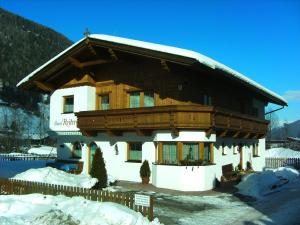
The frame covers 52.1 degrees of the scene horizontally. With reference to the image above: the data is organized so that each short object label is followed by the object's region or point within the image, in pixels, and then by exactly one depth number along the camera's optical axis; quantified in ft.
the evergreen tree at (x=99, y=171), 51.64
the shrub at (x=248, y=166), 74.29
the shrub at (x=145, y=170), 57.92
